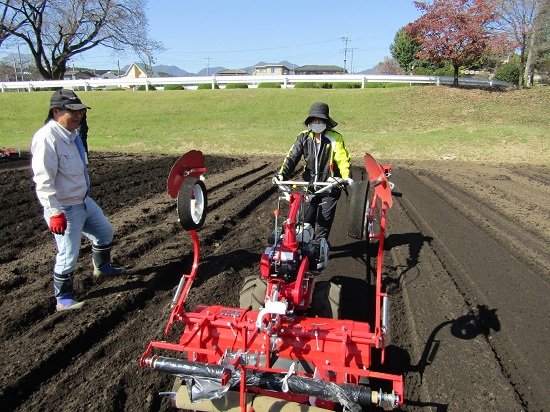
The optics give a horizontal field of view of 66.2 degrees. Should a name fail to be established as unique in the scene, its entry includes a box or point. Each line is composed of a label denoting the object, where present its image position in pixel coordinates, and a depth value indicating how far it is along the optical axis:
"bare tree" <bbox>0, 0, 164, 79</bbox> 34.62
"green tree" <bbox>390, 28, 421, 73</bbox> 56.62
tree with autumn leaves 23.44
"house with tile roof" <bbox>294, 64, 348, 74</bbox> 91.56
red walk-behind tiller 2.50
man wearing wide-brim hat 4.78
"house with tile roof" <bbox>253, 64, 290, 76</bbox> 110.50
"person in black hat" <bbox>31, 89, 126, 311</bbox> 3.76
